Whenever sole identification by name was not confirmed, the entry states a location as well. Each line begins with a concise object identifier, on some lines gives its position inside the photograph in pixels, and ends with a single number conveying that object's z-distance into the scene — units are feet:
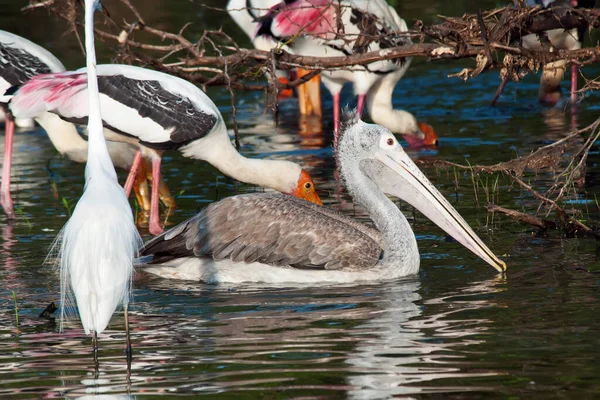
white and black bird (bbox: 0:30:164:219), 64.59
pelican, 48.24
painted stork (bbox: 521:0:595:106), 84.23
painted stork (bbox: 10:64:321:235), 57.82
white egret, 34.91
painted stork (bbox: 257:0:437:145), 77.36
